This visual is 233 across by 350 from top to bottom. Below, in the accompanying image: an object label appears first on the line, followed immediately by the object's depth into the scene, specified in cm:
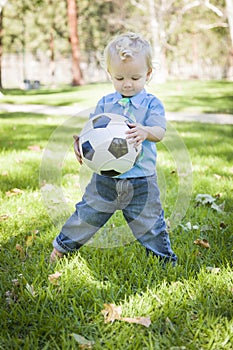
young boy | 223
